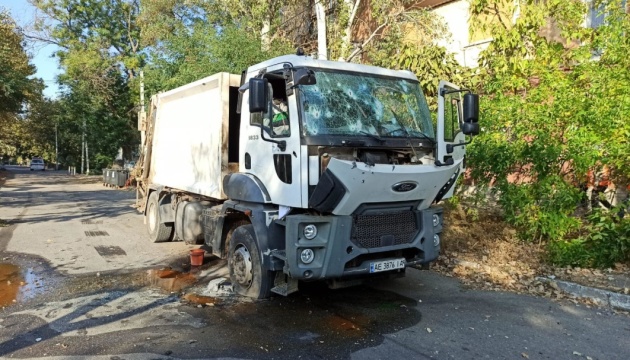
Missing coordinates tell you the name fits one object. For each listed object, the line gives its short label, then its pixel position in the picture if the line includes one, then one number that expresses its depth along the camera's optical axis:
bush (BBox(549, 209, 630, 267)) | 6.77
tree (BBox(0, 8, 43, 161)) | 19.73
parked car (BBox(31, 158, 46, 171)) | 61.53
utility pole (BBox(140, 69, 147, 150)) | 11.83
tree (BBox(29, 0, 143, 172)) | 31.28
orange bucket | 7.83
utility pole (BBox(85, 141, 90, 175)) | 40.85
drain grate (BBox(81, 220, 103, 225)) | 12.50
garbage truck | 4.85
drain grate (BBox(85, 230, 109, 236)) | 10.79
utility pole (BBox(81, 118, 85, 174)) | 37.08
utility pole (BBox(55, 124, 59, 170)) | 61.73
